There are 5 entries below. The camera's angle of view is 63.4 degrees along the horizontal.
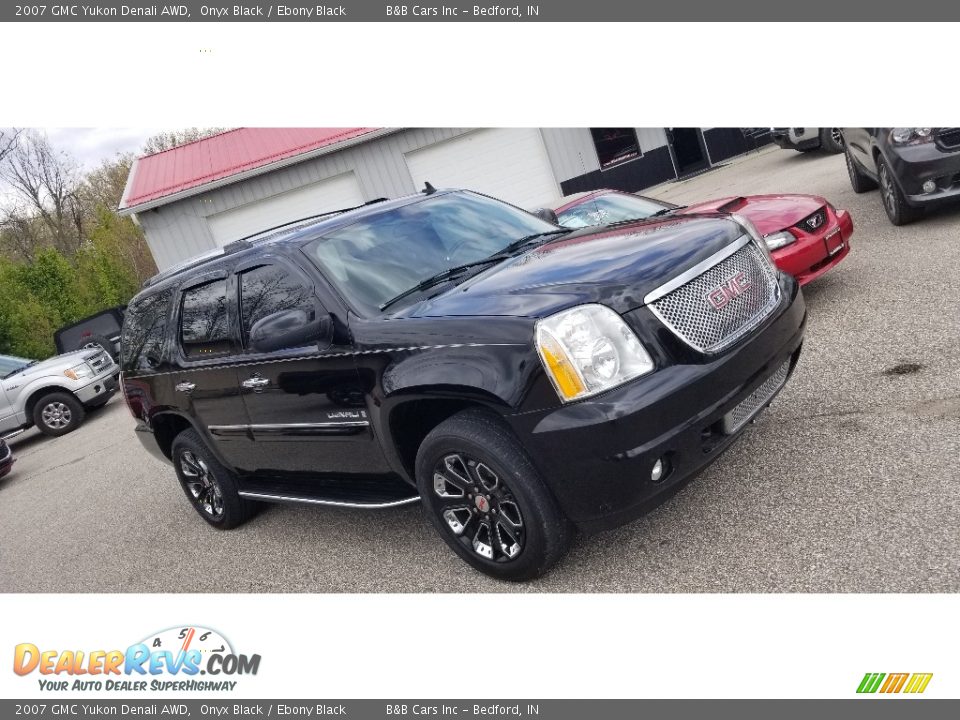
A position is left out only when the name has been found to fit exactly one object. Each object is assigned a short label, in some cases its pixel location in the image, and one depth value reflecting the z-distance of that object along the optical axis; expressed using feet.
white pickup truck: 41.81
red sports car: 19.39
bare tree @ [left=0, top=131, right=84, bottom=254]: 127.54
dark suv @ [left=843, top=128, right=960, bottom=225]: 22.27
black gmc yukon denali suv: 10.33
